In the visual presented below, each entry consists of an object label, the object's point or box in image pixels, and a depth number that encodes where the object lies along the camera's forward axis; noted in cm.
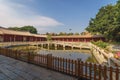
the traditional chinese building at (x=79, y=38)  2524
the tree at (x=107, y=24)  1488
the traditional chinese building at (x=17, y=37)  2080
